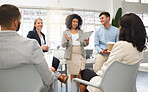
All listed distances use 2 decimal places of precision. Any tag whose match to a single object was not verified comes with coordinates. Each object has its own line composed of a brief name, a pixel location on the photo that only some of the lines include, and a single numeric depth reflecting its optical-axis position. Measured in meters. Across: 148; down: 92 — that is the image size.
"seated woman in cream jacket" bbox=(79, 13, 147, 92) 1.46
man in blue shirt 3.11
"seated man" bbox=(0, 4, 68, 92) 1.23
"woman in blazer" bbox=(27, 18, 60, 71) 2.92
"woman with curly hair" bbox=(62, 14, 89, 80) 3.08
